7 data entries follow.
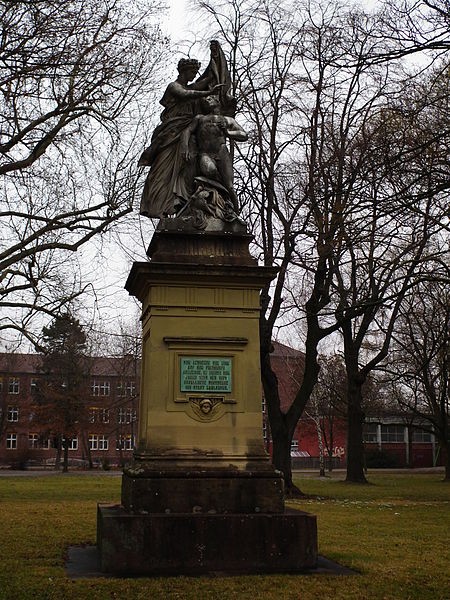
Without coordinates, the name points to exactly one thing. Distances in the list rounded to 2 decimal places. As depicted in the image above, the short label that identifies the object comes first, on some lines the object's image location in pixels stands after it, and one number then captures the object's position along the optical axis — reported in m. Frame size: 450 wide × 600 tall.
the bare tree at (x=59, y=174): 19.42
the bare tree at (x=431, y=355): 30.50
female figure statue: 9.79
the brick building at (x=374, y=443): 61.81
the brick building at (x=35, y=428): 64.38
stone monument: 7.72
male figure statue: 9.74
